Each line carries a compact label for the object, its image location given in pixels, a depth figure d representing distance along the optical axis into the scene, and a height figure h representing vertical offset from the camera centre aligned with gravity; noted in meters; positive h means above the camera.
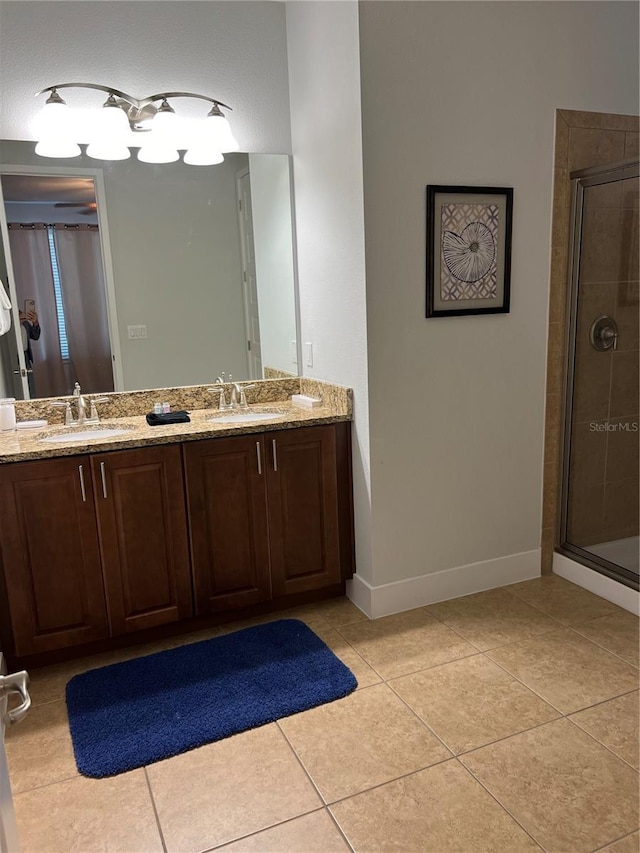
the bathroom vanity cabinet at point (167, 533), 2.29 -0.88
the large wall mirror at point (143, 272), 2.67 +0.16
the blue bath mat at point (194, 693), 2.00 -1.35
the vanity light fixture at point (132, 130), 2.59 +0.76
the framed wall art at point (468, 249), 2.56 +0.19
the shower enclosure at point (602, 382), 2.83 -0.44
